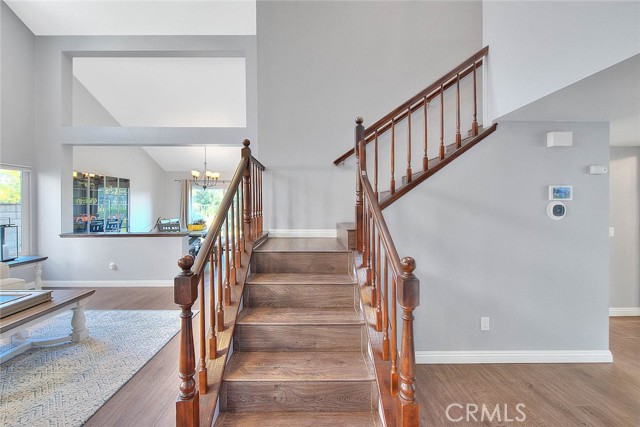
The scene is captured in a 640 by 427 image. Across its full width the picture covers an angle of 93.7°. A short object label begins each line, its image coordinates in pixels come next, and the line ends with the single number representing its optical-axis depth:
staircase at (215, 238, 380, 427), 1.79
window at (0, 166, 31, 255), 4.50
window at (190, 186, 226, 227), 9.76
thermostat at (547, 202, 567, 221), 2.81
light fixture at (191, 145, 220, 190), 8.22
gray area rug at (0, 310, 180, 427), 2.05
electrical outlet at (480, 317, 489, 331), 2.86
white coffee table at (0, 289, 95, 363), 2.36
